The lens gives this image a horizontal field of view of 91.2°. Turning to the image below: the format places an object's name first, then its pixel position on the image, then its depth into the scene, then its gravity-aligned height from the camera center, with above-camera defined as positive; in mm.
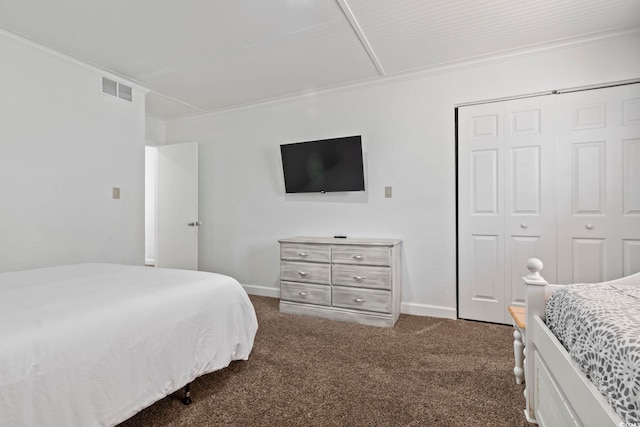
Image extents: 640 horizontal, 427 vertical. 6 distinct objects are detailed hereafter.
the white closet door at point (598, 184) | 2531 +214
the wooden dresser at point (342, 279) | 2962 -683
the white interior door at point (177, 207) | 4414 +67
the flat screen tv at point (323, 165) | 3453 +527
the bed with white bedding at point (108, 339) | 1036 -529
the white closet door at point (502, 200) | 2795 +90
